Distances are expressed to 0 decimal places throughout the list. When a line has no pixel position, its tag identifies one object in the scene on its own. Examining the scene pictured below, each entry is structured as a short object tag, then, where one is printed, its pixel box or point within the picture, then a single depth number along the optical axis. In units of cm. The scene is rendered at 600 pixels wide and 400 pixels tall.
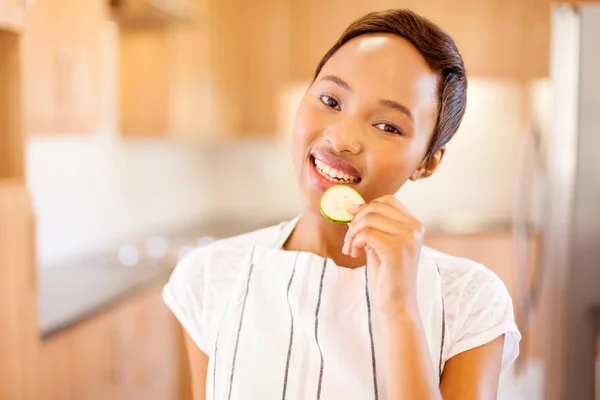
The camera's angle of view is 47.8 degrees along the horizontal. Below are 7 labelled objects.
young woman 78
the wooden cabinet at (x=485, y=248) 344
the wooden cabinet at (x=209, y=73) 276
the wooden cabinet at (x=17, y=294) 149
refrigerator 182
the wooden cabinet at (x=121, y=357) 176
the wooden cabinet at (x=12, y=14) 148
